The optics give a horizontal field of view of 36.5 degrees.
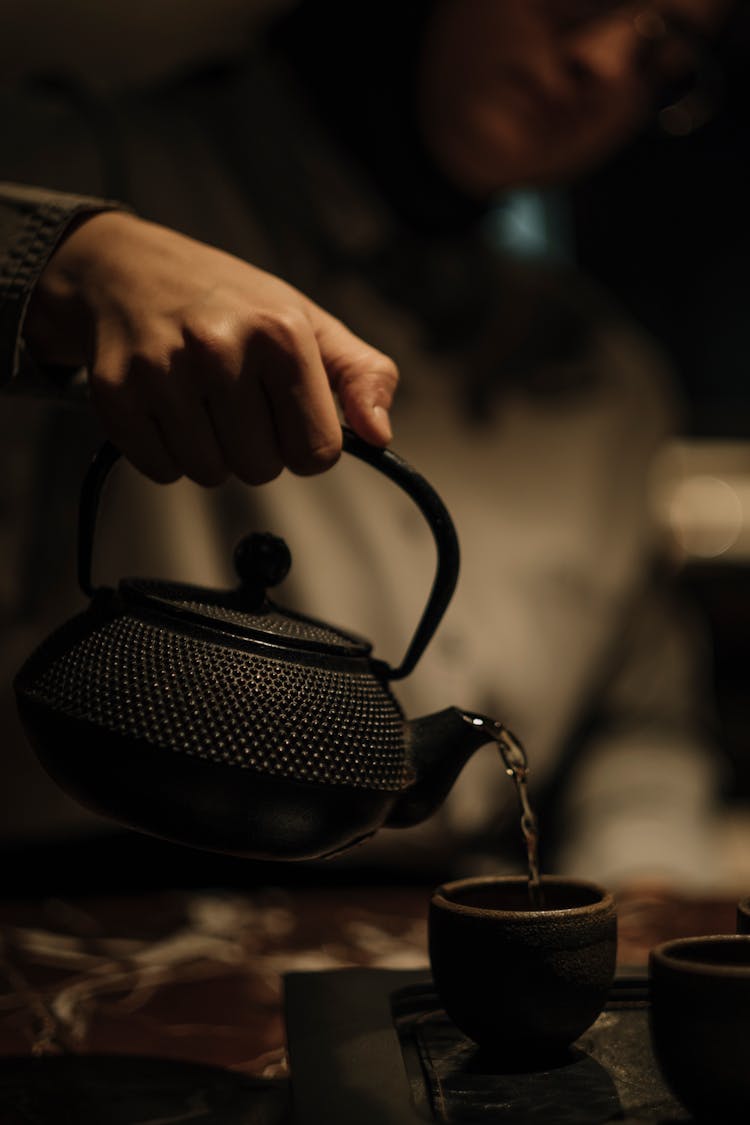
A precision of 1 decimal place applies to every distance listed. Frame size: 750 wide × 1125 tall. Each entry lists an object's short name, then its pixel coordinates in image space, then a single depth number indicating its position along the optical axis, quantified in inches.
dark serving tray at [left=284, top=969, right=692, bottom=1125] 26.7
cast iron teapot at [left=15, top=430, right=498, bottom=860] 29.2
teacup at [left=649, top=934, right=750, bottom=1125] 24.1
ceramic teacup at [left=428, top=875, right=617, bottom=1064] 29.3
